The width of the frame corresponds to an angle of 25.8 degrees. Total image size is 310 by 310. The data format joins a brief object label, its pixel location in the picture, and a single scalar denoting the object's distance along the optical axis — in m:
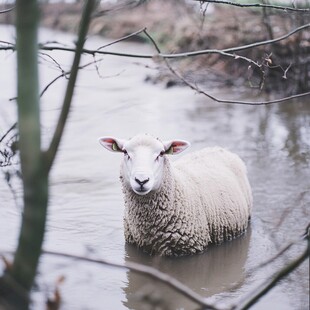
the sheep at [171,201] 5.71
